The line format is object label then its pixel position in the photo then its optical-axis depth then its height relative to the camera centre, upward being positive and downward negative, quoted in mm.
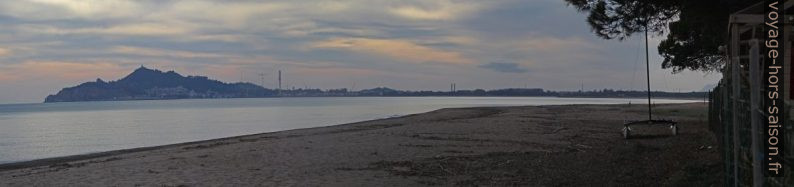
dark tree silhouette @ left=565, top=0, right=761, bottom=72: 9766 +1390
